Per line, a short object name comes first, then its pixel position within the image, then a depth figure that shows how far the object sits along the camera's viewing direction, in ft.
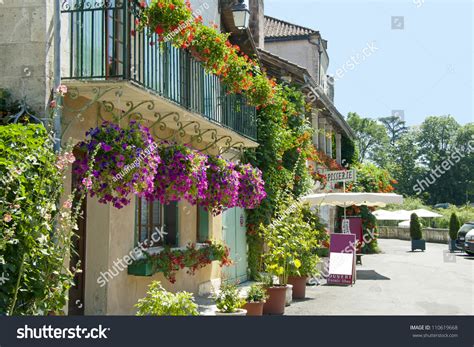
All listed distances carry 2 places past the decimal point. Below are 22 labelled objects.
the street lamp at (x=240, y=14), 45.44
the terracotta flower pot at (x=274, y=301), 35.04
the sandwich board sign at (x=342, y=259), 50.52
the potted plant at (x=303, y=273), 41.09
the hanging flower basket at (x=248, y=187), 35.45
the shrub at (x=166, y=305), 20.36
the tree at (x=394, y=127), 293.64
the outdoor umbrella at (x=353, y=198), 53.72
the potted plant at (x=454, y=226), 114.11
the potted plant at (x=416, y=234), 108.37
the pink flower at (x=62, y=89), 20.68
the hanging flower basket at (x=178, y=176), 26.43
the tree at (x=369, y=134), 269.03
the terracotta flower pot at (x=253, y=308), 29.84
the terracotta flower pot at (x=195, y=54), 32.99
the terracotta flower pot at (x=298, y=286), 42.45
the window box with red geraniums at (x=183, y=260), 29.25
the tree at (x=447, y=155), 235.20
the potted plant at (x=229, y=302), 25.91
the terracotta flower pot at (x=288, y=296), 37.37
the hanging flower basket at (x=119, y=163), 21.44
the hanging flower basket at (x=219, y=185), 32.10
